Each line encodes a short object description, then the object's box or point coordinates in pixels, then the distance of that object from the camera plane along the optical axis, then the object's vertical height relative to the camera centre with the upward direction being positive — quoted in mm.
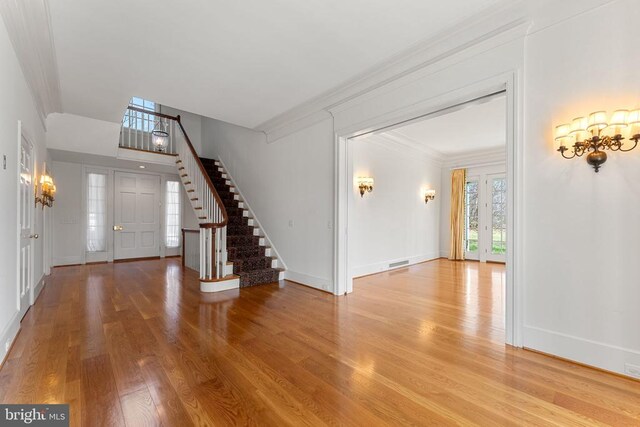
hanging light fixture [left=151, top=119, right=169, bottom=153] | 5395 +1473
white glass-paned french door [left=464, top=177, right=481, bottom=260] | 7797 -109
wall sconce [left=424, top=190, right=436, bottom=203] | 7527 +516
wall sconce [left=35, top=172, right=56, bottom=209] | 4471 +417
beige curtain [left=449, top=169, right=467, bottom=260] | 7770 -26
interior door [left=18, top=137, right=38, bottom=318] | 3150 -175
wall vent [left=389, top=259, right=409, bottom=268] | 6395 -1161
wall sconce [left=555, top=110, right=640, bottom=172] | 2004 +603
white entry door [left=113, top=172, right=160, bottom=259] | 7496 -59
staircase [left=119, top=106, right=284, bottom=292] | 4680 -59
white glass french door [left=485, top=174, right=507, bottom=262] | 7404 -105
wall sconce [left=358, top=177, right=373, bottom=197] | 5609 +603
